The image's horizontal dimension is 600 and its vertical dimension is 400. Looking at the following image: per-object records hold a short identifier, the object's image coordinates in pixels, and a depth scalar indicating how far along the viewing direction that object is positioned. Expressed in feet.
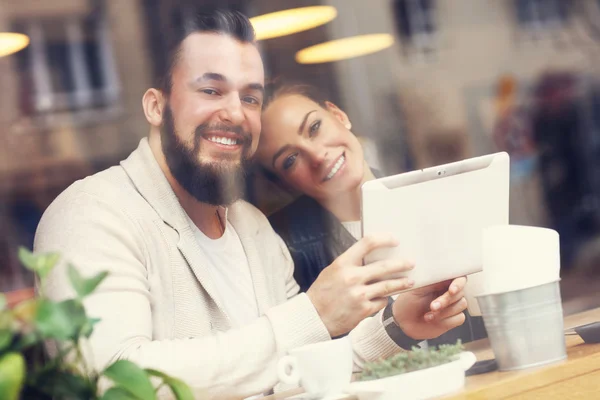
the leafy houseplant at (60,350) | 3.92
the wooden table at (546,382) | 5.21
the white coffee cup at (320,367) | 5.34
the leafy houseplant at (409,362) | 5.31
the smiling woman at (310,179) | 7.45
